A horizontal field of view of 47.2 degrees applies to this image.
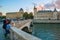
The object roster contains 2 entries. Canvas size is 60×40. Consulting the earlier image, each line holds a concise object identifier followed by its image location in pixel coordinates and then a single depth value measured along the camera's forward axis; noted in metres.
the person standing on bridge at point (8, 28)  3.51
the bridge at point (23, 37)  1.69
